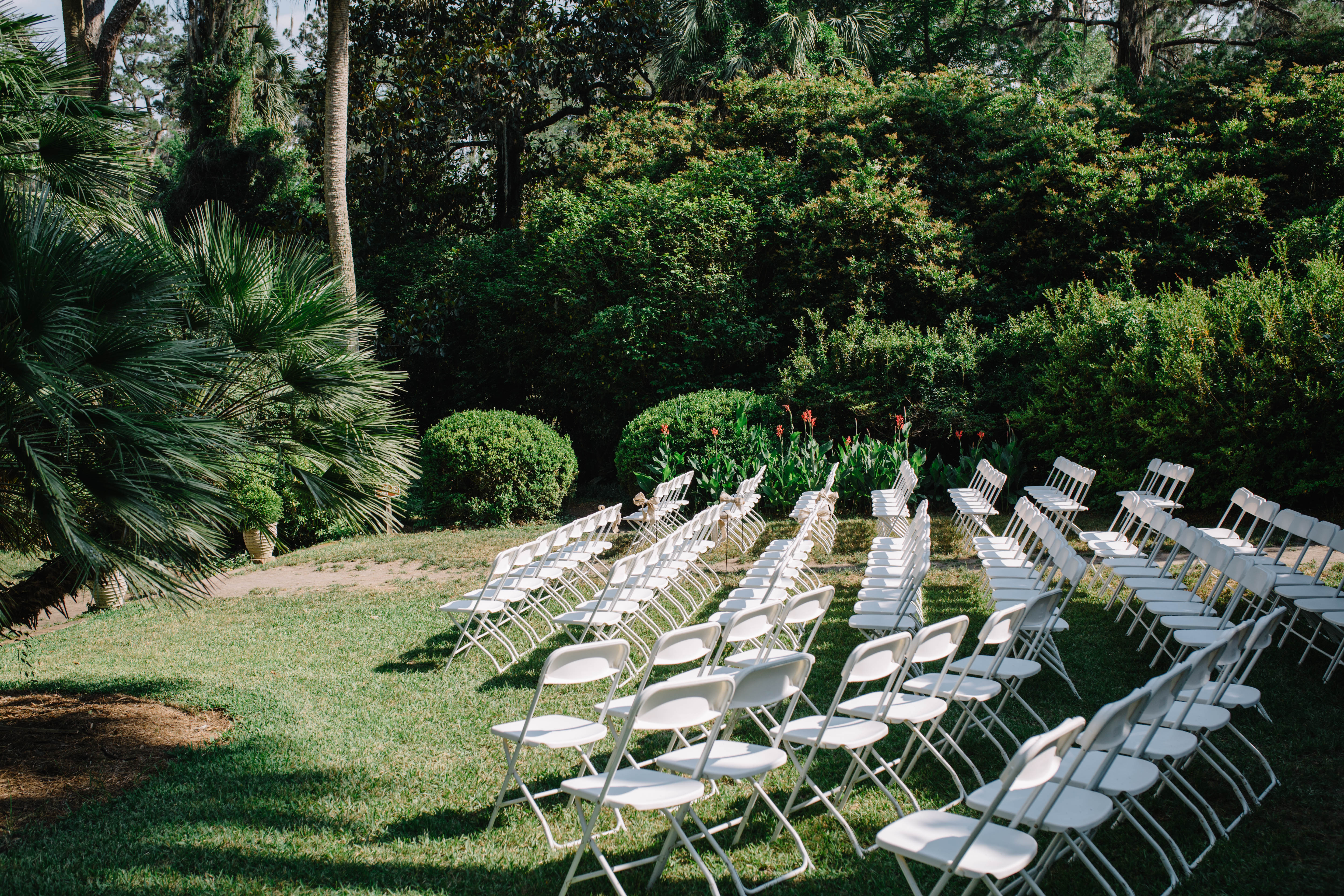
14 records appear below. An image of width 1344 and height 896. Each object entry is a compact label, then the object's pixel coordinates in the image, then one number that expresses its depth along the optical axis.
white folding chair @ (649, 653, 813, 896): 2.96
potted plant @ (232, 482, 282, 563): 10.70
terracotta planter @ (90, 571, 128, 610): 9.13
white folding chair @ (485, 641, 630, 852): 3.21
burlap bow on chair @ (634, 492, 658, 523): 9.15
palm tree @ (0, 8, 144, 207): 5.09
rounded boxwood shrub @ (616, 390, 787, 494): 12.12
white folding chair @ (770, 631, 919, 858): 3.09
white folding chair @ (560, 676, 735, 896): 2.74
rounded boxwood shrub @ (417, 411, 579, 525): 12.42
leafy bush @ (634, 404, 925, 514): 11.45
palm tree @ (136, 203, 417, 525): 4.82
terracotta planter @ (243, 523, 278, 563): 11.08
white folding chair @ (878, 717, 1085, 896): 2.31
